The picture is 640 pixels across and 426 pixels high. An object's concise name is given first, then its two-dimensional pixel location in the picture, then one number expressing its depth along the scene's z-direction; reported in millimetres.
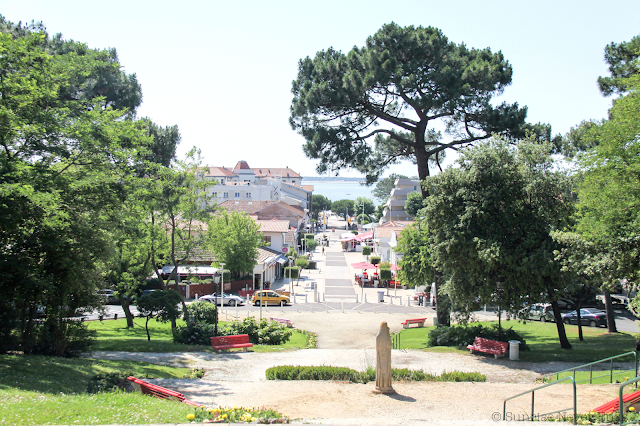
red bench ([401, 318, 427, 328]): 27906
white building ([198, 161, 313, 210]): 98375
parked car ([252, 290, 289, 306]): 37219
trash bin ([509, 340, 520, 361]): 17328
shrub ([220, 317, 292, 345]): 22266
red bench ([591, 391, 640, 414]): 9852
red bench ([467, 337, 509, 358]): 17672
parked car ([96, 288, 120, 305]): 37066
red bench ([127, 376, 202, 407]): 10875
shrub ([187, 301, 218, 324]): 22750
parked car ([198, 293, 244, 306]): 37041
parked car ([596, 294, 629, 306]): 33538
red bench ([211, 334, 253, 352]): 19469
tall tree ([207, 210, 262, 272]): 41719
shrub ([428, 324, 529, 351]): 19250
